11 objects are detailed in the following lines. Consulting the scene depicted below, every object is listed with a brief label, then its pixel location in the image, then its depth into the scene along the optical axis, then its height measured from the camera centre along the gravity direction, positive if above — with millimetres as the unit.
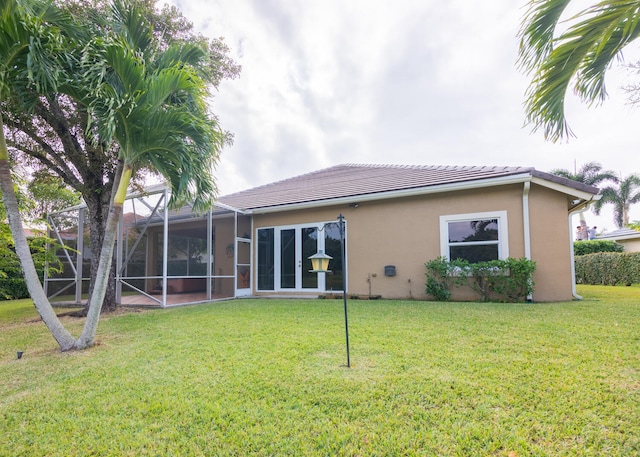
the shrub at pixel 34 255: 6689 +92
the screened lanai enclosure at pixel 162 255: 9570 +60
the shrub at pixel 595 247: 17703 +322
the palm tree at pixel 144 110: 4324 +2084
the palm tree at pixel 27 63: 3920 +2485
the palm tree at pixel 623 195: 26062 +4648
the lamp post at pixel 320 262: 4055 -85
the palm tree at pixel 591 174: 26377 +6488
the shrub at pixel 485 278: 7930 -621
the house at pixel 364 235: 8281 +609
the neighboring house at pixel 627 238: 18734 +830
